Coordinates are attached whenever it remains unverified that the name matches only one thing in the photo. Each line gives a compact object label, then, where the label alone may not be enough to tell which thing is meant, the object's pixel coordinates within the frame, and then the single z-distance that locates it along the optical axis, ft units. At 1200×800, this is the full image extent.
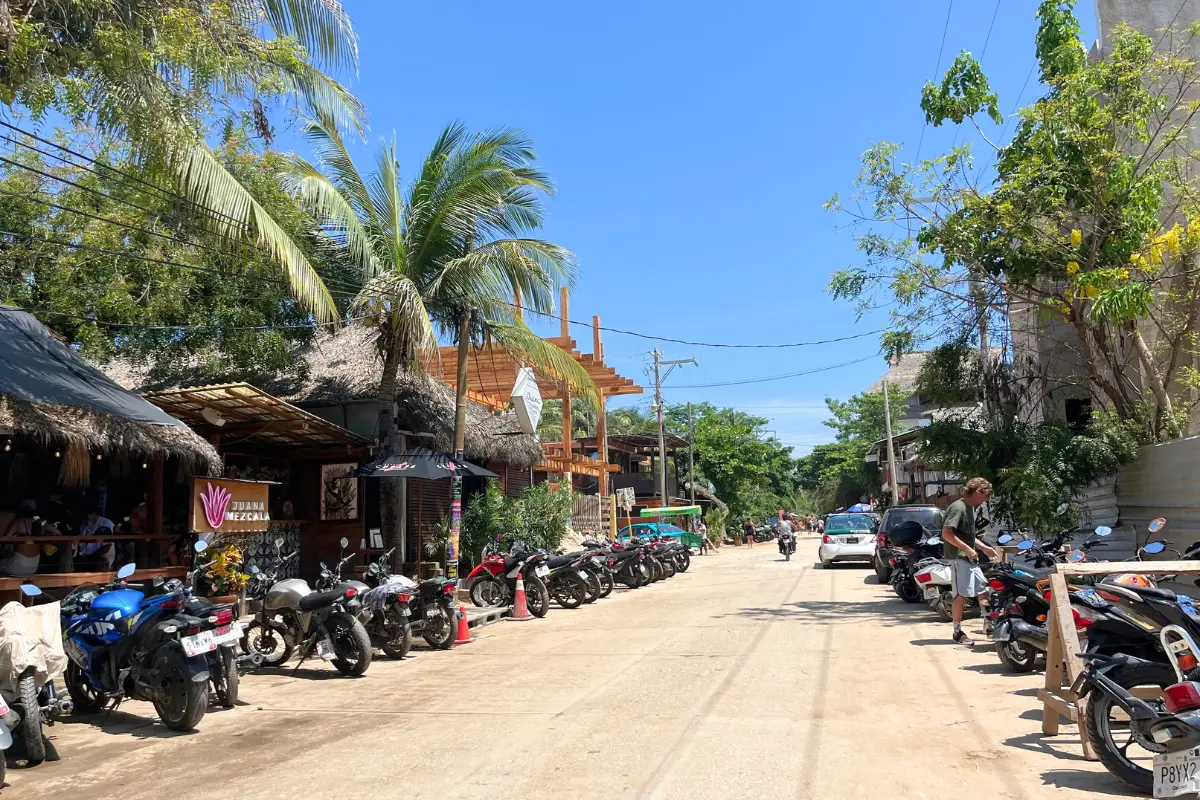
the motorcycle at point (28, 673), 19.77
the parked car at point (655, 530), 91.71
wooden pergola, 69.36
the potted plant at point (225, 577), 40.16
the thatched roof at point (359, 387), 58.65
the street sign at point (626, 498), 92.77
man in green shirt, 32.17
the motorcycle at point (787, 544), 103.76
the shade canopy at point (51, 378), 33.06
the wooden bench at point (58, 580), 33.90
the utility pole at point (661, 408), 126.31
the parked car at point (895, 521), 60.80
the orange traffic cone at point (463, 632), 39.28
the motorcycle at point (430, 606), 35.14
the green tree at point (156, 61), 27.73
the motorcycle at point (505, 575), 48.70
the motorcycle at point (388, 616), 33.04
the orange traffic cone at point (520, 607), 47.44
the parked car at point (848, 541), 79.05
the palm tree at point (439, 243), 48.80
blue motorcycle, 22.58
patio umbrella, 48.73
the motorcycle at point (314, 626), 29.91
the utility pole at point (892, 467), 130.93
